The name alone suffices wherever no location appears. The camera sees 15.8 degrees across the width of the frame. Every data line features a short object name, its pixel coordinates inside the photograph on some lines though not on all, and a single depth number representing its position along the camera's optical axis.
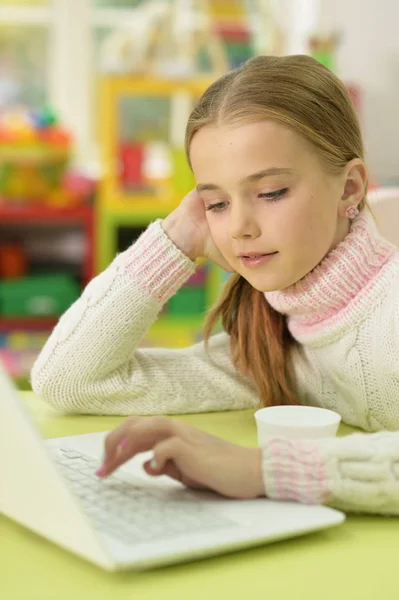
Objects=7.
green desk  1.01
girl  1.33
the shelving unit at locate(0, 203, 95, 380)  3.34
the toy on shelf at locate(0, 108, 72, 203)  3.35
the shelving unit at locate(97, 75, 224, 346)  3.38
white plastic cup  1.20
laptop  1.02
